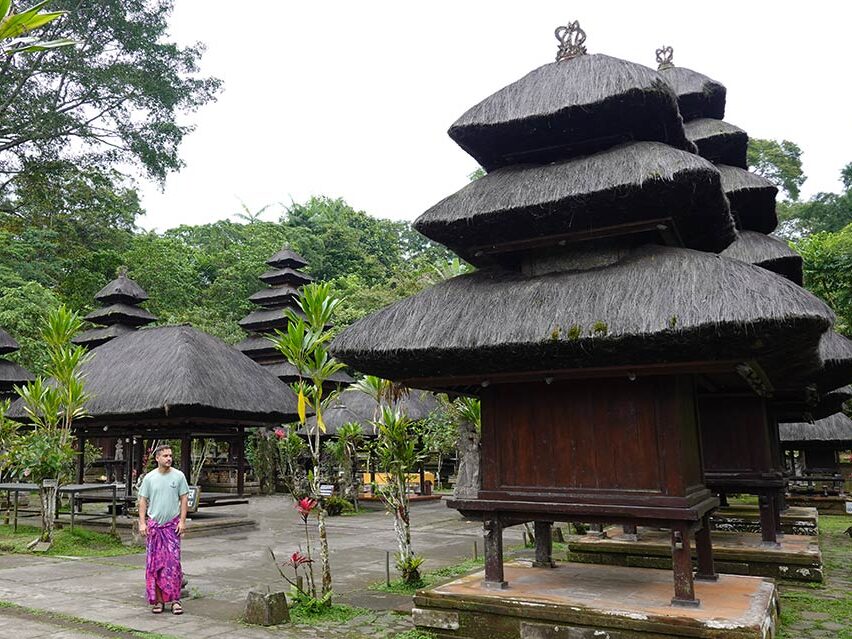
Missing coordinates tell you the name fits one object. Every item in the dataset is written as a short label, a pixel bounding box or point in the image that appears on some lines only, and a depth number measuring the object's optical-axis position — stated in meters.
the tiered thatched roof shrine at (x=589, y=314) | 5.69
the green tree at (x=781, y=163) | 43.19
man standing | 7.28
